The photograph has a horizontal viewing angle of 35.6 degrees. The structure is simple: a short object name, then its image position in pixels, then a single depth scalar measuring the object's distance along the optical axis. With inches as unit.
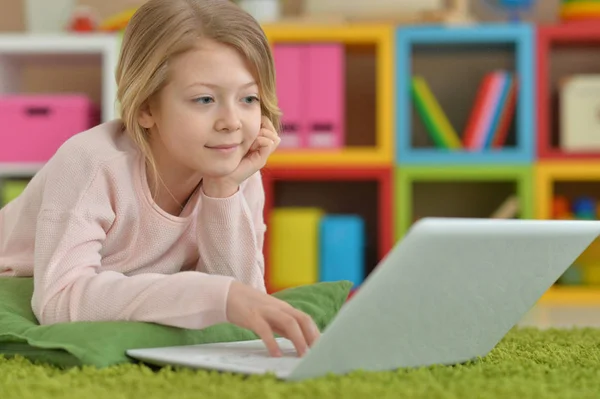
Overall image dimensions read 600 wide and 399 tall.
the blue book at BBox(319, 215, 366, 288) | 107.8
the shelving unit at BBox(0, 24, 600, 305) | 107.5
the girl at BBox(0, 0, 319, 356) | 43.8
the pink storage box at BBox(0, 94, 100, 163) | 110.3
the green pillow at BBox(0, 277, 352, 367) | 39.5
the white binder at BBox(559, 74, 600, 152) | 108.7
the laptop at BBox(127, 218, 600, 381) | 31.4
